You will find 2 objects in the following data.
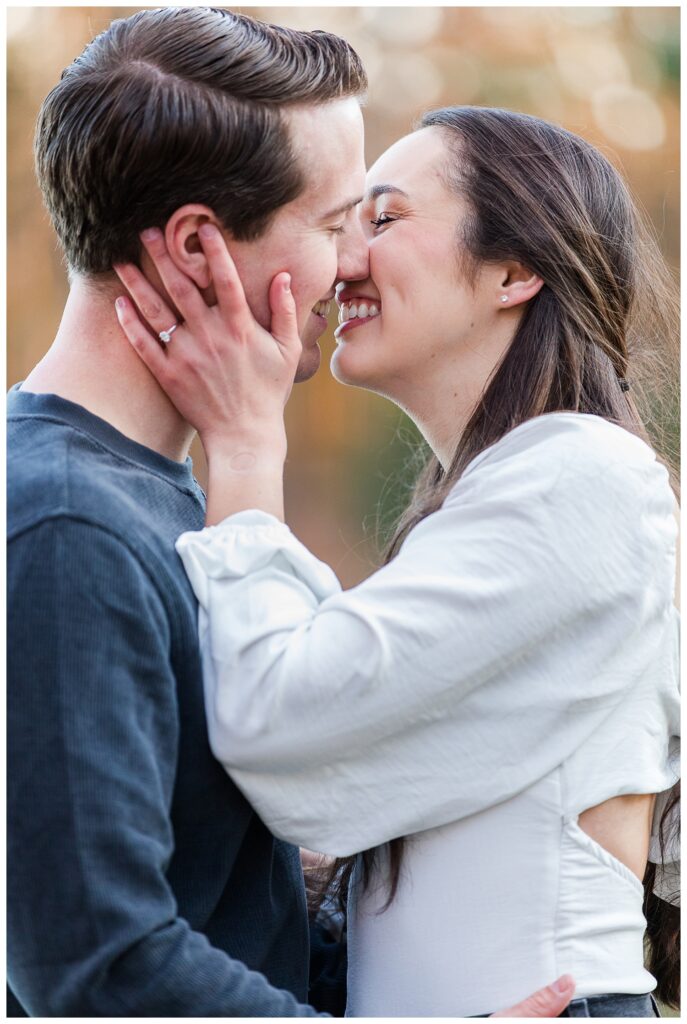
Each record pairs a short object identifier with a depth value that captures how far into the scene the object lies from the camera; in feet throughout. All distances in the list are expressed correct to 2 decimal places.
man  6.64
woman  6.86
